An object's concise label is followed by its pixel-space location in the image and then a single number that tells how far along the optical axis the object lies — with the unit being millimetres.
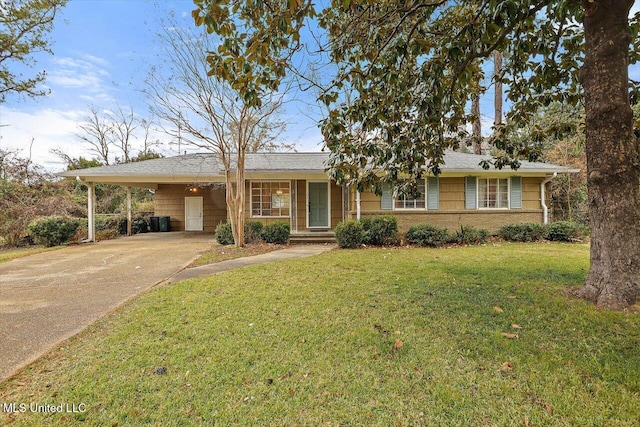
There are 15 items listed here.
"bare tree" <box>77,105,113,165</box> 23772
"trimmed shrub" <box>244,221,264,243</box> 9922
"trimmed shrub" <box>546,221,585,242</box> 9961
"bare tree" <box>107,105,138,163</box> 25141
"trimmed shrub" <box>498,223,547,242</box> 10148
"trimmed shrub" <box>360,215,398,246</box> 9328
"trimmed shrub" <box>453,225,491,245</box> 9664
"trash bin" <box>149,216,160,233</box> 14867
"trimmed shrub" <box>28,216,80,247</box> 9680
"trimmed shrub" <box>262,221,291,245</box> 9961
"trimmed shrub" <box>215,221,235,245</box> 9820
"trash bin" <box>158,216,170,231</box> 14842
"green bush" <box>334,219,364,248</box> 9070
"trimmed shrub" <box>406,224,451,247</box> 9375
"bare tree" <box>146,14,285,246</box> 8438
